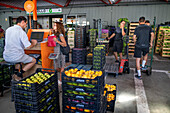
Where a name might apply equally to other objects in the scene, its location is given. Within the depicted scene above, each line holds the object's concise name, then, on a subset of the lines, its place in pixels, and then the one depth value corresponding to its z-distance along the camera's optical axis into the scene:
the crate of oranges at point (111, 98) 2.68
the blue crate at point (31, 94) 1.87
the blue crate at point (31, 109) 1.93
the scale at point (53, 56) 3.55
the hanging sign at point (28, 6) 5.97
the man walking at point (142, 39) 4.27
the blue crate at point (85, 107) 1.98
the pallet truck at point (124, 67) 4.89
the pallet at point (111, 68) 4.72
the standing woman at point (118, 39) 5.64
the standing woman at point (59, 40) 3.54
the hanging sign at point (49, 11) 13.10
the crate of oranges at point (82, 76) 1.90
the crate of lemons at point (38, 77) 2.19
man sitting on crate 2.90
